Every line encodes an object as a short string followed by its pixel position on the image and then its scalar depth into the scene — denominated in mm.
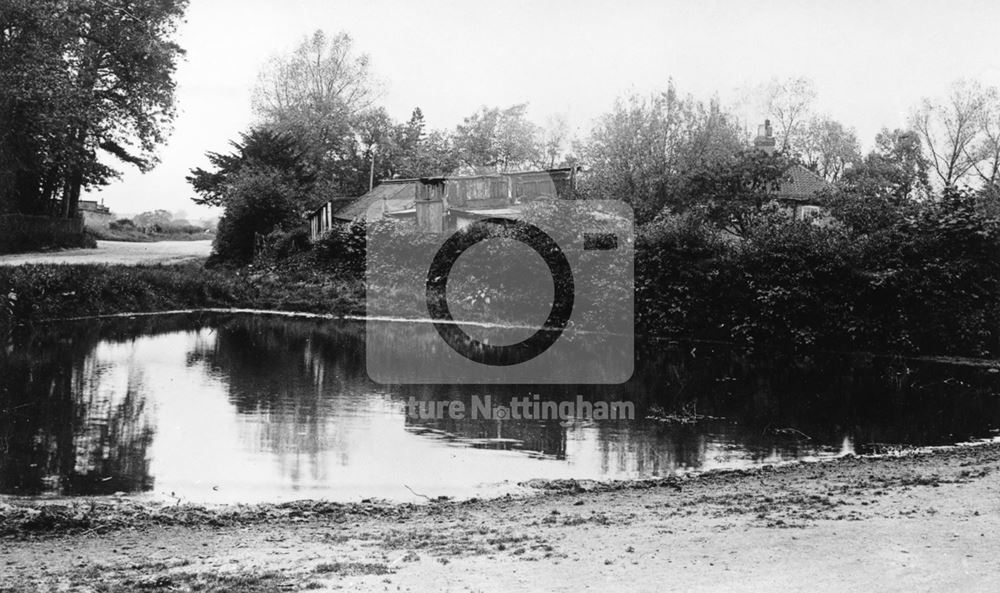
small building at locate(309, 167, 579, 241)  33156
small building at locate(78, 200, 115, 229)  56781
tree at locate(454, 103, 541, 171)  66438
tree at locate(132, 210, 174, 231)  62147
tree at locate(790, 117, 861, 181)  59250
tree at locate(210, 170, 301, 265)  37031
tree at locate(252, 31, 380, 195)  57594
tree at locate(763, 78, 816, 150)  60228
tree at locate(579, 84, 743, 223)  32312
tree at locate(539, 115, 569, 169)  71625
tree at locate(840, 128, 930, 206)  27891
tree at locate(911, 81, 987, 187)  53406
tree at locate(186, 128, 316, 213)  40562
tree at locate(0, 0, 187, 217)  28828
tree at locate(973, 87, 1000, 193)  52209
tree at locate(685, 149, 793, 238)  30109
